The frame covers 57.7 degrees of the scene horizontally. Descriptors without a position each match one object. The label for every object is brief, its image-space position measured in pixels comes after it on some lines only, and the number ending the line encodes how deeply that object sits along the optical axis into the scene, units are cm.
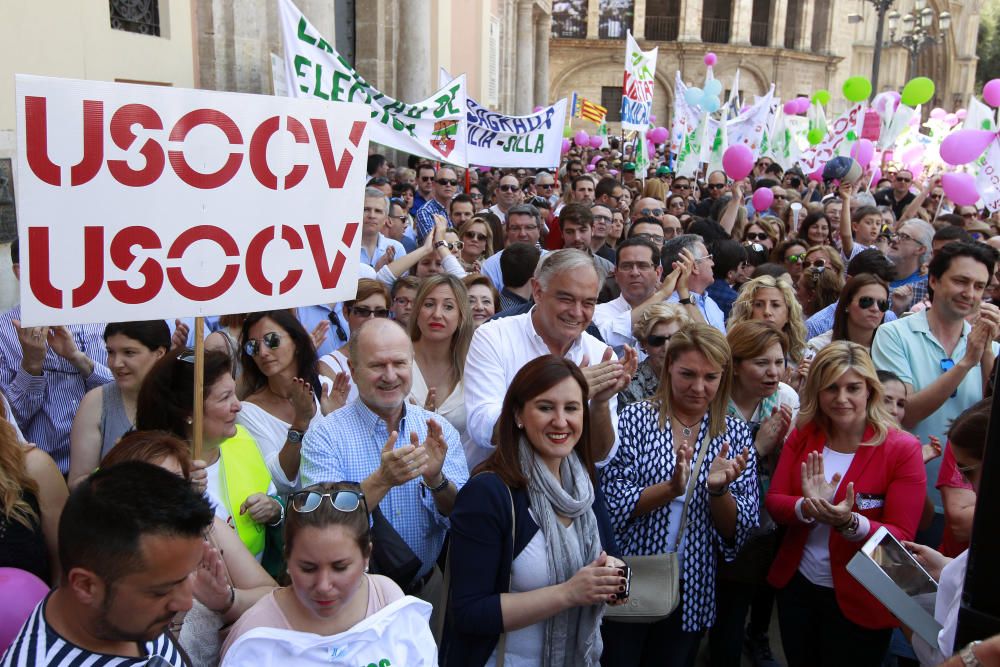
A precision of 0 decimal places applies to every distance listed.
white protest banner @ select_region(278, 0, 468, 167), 691
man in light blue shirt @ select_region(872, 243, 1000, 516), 438
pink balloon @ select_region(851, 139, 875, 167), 1291
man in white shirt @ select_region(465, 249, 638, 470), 365
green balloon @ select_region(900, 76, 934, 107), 1586
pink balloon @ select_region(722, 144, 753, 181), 1121
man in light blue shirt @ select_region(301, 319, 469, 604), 316
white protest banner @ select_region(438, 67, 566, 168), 1008
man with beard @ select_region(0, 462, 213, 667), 189
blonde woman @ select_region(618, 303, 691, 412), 429
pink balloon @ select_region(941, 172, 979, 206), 922
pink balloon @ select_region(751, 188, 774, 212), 1107
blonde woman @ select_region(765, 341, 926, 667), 353
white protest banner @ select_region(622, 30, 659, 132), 1389
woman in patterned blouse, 348
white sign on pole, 274
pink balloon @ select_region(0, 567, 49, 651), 239
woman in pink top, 235
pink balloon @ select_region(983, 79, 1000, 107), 1231
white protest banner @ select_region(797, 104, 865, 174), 1387
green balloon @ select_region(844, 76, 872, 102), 1482
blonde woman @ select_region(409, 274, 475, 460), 437
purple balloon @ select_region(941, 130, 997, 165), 995
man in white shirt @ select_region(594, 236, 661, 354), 507
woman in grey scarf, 275
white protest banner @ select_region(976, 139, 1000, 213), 886
